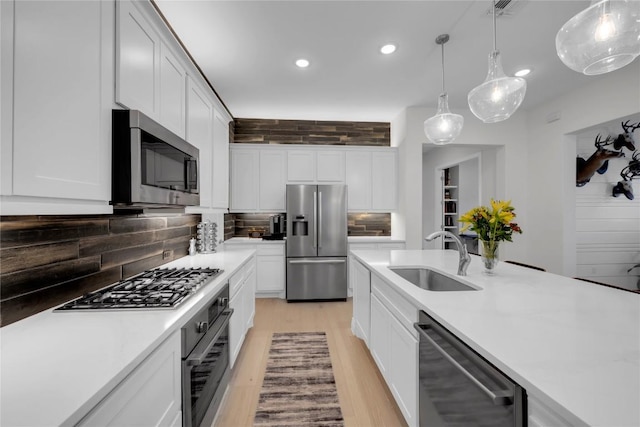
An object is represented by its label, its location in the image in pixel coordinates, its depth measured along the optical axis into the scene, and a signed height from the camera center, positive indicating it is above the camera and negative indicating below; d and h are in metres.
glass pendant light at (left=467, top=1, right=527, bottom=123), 1.78 +0.79
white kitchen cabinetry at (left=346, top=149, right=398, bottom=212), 4.48 +0.57
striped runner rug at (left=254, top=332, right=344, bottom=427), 1.80 -1.27
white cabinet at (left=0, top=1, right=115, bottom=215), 0.84 +0.38
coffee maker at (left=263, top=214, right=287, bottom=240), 4.25 -0.18
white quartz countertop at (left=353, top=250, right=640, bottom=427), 0.63 -0.39
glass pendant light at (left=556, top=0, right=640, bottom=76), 1.12 +0.75
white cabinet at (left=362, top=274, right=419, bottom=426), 1.46 -0.78
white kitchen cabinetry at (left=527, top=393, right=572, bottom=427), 0.67 -0.49
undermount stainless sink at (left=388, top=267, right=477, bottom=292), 2.00 -0.45
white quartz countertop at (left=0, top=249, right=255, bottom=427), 0.65 -0.43
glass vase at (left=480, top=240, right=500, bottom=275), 1.83 -0.25
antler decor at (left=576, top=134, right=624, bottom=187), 4.23 +0.82
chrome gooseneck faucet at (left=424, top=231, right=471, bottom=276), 1.80 -0.26
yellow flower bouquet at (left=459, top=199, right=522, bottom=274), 1.79 -0.07
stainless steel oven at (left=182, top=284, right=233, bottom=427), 1.25 -0.75
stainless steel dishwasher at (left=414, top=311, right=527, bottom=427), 0.81 -0.58
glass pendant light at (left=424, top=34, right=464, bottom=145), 2.40 +0.78
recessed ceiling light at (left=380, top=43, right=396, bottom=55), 2.64 +1.57
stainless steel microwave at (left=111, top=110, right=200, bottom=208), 1.32 +0.27
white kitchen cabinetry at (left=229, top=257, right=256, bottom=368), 2.13 -0.78
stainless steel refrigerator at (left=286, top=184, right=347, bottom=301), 4.07 -0.40
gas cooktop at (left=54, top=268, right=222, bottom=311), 1.26 -0.39
